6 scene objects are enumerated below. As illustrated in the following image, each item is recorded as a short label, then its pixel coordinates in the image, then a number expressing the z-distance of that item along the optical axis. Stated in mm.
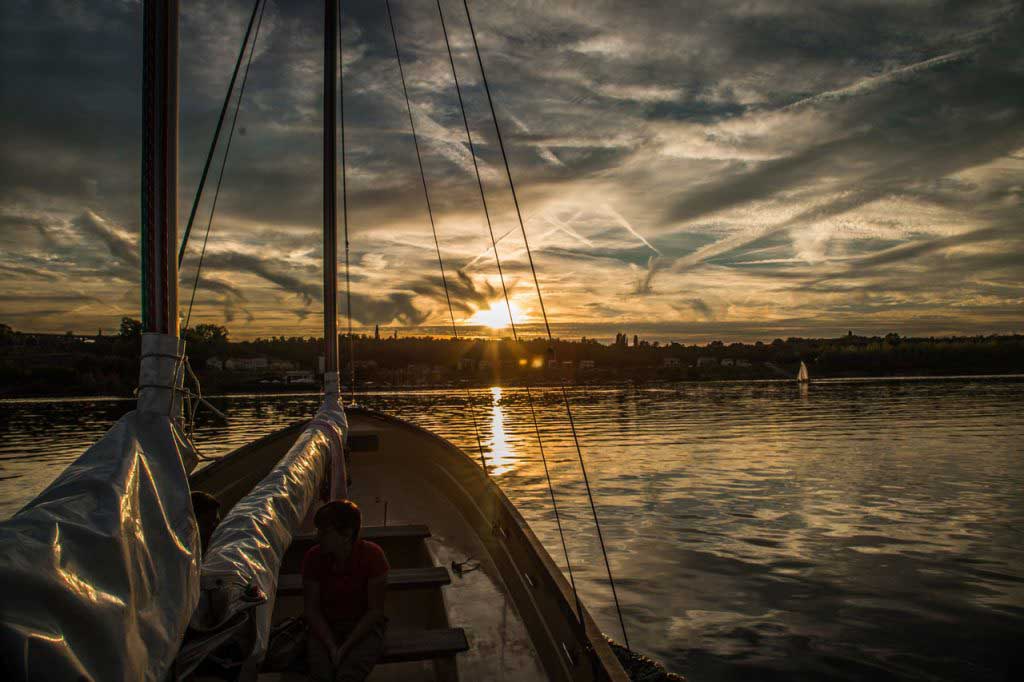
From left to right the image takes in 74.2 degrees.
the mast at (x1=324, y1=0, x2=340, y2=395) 10539
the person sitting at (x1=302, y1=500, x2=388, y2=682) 3619
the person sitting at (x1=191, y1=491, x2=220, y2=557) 4309
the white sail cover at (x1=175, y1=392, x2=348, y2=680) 2699
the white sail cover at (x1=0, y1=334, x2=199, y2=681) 1484
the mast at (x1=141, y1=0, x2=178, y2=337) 2896
